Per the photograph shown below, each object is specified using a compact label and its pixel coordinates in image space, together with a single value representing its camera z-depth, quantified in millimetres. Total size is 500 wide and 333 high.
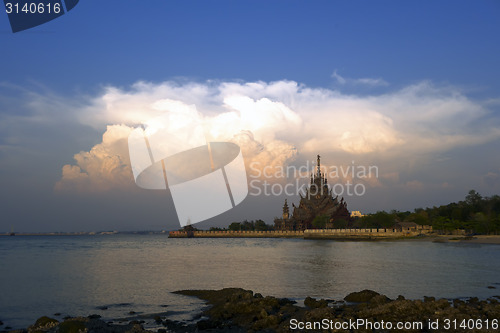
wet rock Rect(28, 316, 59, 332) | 17078
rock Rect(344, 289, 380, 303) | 22422
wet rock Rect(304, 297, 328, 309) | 20456
